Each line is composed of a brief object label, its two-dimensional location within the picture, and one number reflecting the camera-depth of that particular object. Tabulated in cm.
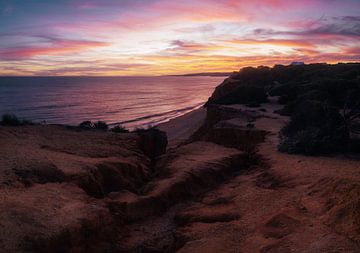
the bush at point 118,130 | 2109
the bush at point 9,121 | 2012
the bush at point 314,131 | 1594
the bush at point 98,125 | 2276
